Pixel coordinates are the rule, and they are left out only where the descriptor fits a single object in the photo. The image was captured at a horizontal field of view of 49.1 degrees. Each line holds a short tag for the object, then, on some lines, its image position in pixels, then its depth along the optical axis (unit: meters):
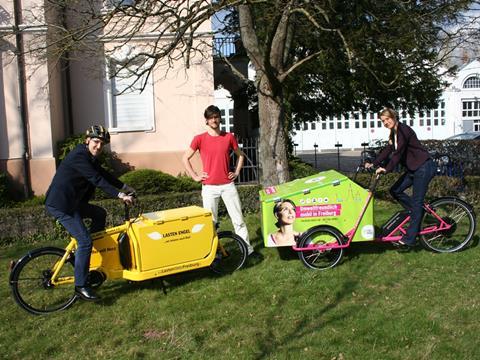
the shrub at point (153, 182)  11.23
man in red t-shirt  6.05
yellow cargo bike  5.14
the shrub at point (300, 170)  12.43
